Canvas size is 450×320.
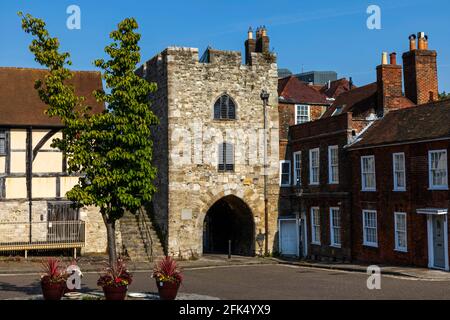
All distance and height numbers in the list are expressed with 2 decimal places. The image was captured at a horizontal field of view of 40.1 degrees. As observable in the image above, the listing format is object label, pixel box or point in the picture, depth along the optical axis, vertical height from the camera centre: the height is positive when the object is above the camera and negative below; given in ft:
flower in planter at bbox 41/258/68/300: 53.01 -6.44
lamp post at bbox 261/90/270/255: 108.37 +1.45
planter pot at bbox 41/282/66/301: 52.95 -7.08
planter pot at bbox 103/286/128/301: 51.47 -7.13
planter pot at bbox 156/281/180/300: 52.80 -7.03
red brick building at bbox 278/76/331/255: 109.81 +16.17
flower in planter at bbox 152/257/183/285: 52.95 -5.69
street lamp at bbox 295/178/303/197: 101.63 +2.73
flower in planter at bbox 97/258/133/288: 51.72 -5.98
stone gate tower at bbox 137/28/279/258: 103.14 +11.20
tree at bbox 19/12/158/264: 58.23 +7.62
